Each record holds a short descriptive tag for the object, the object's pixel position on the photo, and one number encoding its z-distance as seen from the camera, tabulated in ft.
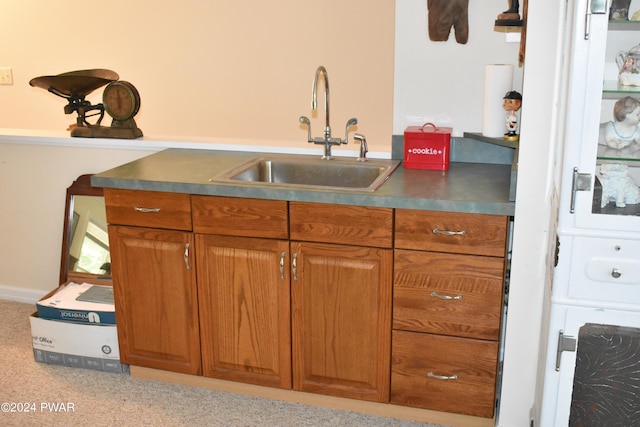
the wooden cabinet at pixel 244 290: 8.13
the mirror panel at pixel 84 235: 10.62
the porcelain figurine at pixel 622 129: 6.35
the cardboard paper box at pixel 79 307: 9.32
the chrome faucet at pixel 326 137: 8.77
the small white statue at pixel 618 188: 6.41
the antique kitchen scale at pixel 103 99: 10.07
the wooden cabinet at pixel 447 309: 7.46
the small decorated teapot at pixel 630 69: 6.22
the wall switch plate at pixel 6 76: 16.61
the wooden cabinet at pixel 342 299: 7.79
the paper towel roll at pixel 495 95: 8.33
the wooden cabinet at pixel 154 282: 8.49
